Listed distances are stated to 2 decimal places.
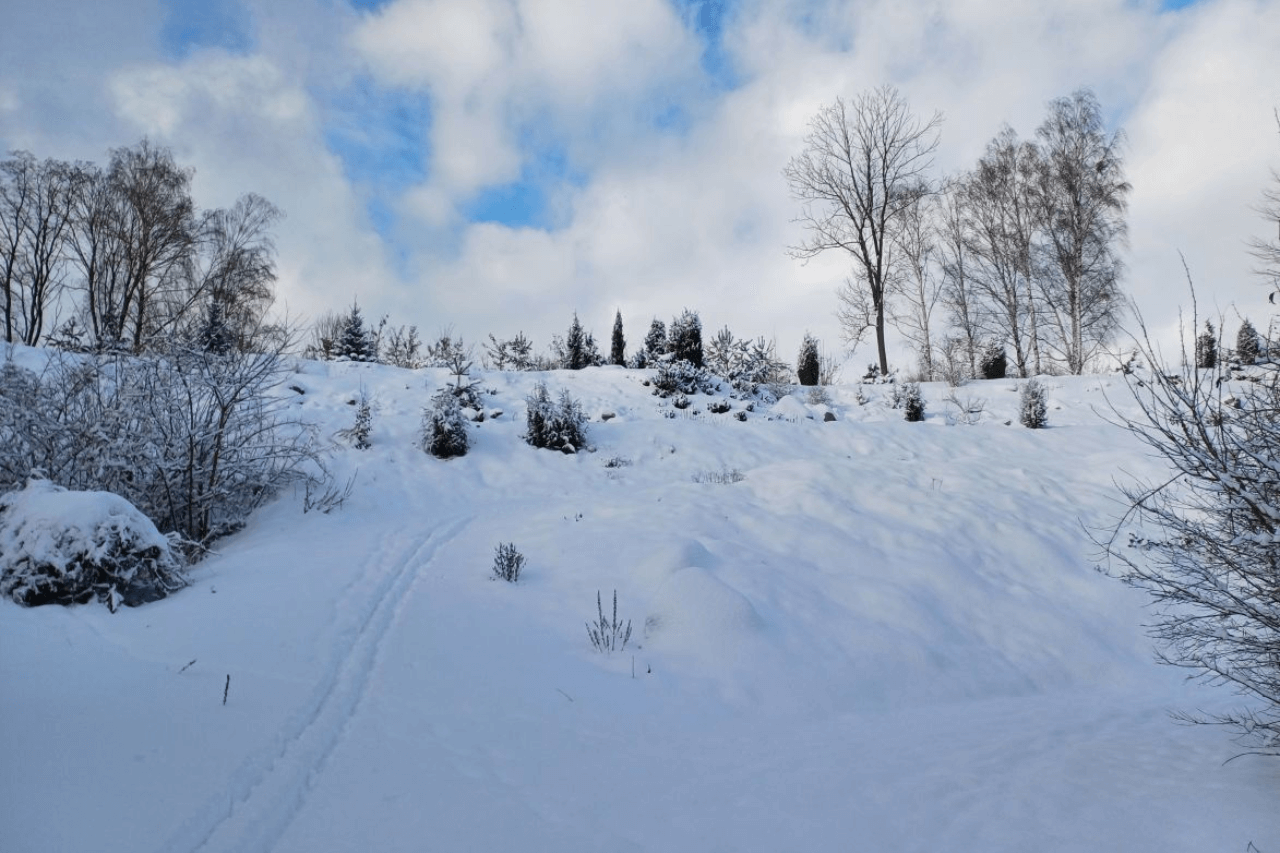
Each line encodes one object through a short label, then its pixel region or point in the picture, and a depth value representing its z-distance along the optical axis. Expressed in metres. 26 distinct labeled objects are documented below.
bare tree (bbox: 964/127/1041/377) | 23.14
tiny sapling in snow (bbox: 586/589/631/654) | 4.66
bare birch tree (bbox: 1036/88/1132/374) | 21.84
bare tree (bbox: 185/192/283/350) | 23.89
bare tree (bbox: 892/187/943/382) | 25.15
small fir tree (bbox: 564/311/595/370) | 23.41
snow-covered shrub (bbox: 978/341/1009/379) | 19.59
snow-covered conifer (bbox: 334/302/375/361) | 19.78
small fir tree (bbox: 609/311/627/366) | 25.97
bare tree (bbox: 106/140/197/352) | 21.45
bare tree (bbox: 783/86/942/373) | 21.81
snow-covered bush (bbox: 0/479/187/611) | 4.75
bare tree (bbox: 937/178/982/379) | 24.86
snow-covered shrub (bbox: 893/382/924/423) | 15.21
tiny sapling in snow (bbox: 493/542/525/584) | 5.96
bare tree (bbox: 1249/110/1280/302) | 5.38
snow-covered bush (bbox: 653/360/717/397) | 16.53
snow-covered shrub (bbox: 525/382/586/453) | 12.47
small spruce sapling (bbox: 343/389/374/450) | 11.56
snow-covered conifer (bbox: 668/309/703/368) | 19.09
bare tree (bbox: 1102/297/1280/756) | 2.92
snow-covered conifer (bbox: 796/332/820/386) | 21.70
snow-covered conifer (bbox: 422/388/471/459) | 11.73
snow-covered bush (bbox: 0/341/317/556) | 6.54
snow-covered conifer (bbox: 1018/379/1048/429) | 13.61
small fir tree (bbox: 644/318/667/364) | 21.36
